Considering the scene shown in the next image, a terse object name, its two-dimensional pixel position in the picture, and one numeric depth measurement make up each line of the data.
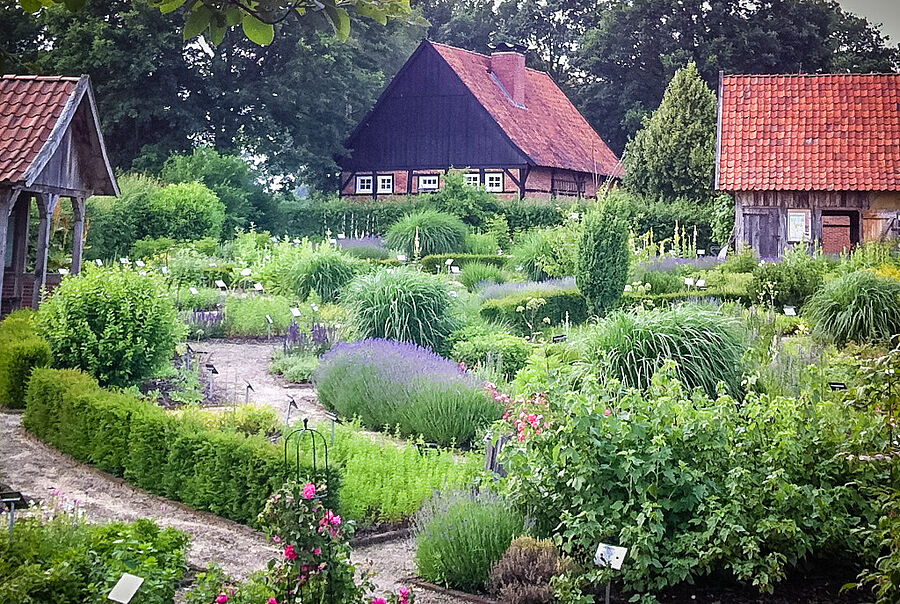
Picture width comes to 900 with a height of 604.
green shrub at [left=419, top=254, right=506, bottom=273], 21.27
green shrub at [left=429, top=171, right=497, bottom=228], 28.50
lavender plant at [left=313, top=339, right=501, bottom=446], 9.55
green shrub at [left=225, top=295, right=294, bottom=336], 15.43
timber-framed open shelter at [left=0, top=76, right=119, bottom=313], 12.98
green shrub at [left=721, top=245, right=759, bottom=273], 19.05
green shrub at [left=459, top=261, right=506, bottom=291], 19.48
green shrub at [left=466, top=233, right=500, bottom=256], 24.95
